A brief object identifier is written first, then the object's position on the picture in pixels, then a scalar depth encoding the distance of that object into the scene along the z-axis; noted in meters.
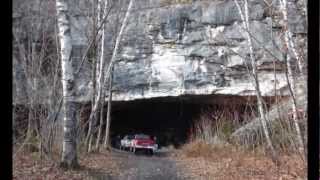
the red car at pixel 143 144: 14.11
